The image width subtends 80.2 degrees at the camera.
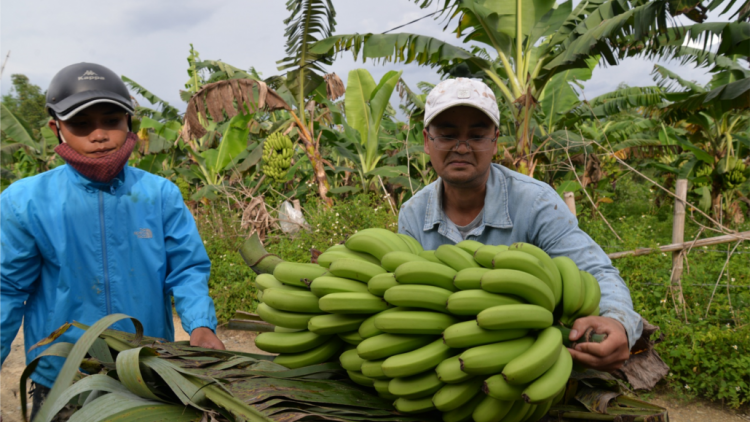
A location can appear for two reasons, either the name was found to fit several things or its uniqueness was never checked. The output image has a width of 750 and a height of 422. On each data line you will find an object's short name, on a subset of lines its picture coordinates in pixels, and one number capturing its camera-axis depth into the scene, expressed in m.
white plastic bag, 7.60
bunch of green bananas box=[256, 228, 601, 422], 1.04
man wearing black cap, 1.82
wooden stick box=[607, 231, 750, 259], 3.54
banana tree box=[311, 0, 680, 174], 5.88
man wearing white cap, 1.82
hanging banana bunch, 8.33
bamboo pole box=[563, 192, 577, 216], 4.83
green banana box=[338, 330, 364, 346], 1.24
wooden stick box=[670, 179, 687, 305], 4.25
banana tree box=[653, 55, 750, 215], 8.02
